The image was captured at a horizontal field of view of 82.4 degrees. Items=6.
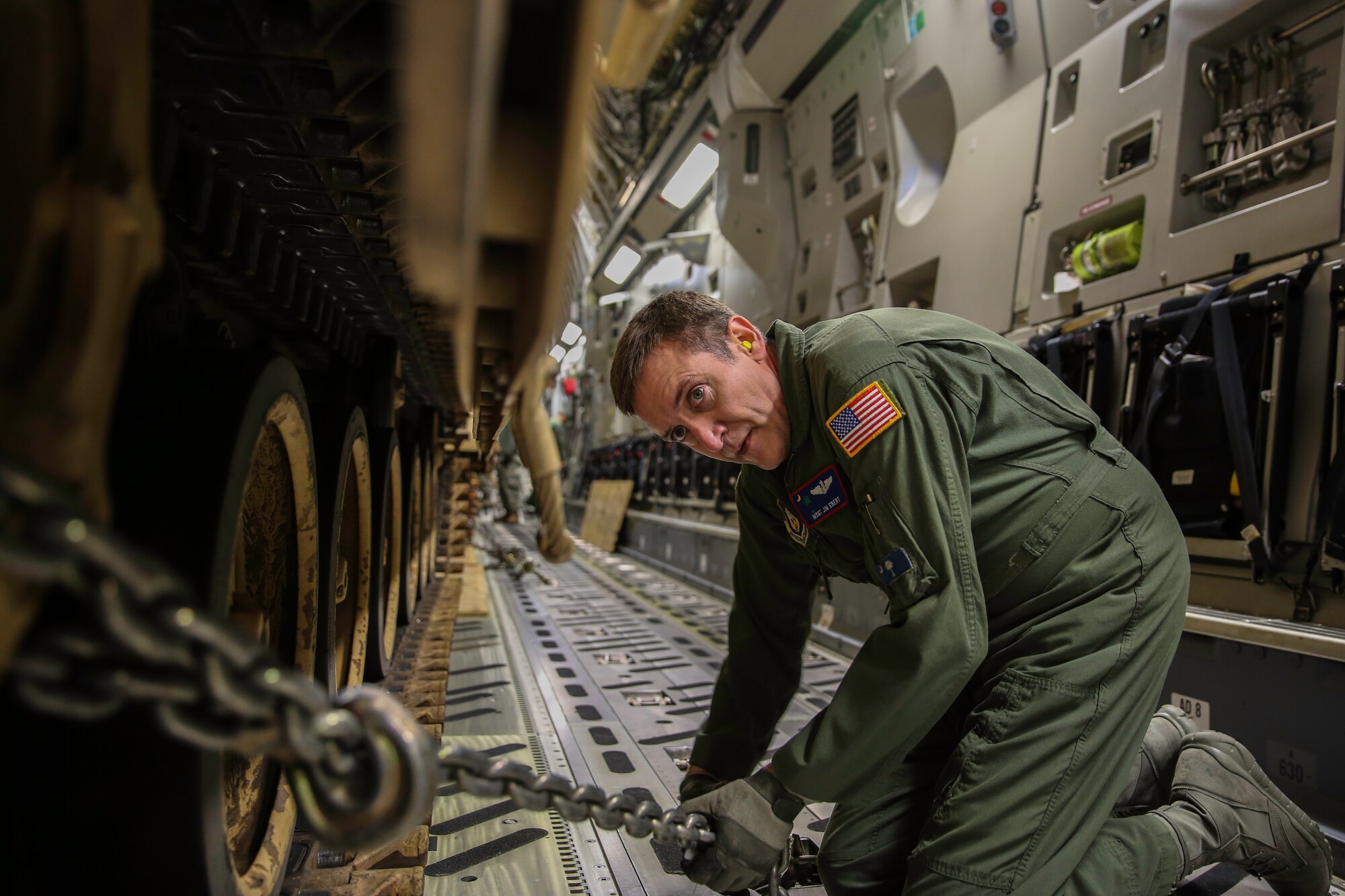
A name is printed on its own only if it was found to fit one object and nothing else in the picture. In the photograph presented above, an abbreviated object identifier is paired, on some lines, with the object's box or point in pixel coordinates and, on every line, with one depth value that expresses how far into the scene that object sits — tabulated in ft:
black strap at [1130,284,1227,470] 8.49
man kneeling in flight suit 4.33
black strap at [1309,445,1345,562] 7.07
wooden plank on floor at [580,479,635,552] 35.14
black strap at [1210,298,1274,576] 7.92
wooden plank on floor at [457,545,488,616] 15.64
